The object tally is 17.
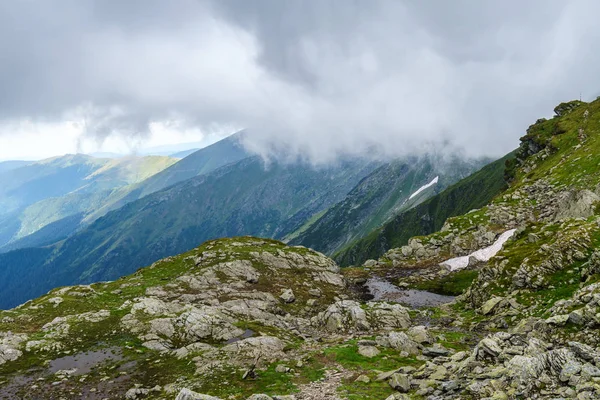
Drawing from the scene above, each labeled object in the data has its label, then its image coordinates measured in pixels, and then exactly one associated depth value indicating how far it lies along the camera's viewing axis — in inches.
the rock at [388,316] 2348.7
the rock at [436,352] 1491.1
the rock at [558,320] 1218.6
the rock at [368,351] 1570.1
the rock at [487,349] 1074.1
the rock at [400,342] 1627.8
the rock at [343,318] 2313.0
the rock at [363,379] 1252.7
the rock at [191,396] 1034.1
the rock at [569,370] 811.4
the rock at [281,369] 1434.5
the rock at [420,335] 1732.3
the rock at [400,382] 1119.6
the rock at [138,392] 1337.4
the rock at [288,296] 3068.4
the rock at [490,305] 2079.6
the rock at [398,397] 983.6
